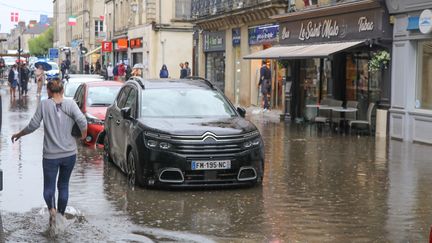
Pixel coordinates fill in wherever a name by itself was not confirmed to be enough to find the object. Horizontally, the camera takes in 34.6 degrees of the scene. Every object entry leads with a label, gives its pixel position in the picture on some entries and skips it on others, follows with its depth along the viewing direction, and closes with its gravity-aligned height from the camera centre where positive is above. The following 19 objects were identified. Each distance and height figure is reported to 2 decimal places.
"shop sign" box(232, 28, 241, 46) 31.99 +2.11
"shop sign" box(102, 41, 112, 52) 59.53 +2.93
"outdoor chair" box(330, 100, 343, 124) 20.39 -0.96
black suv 9.76 -0.87
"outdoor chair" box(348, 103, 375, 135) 19.06 -1.08
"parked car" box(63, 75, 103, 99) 20.57 -0.16
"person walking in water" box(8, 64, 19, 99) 37.72 -0.03
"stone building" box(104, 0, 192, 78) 47.34 +3.20
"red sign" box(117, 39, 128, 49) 53.94 +2.90
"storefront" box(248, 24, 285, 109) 27.58 +0.79
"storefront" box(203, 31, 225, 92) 34.83 +1.28
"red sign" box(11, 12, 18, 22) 72.12 +6.58
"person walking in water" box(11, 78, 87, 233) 7.53 -0.60
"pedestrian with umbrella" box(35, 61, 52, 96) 38.38 +0.15
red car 15.62 -0.49
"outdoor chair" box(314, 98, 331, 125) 20.91 -1.05
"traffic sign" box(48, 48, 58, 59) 75.36 +2.92
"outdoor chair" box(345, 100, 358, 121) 19.91 -0.91
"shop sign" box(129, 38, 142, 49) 50.12 +2.73
